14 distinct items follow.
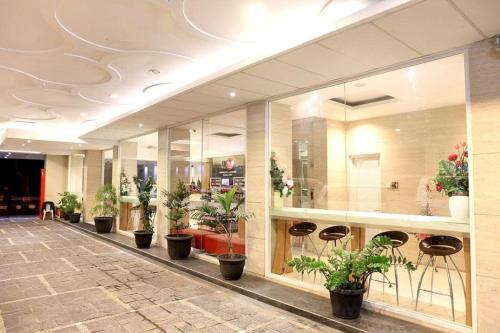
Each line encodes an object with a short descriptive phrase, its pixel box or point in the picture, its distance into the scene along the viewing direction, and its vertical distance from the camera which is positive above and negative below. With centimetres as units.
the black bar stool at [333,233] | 468 -77
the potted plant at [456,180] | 332 -1
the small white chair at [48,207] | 1390 -123
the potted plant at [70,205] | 1248 -105
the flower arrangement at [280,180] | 518 -3
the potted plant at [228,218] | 498 -62
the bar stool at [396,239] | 404 -72
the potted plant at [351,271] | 354 -99
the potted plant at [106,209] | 964 -91
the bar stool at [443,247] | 349 -72
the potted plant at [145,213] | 742 -82
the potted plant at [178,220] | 632 -87
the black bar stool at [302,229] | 496 -76
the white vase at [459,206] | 329 -27
